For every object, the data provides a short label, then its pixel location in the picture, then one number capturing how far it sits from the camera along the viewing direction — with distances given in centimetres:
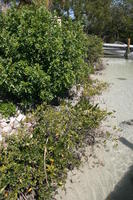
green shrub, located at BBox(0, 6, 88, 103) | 334
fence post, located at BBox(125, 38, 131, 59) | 1188
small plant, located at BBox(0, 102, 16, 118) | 313
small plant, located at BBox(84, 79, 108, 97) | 463
